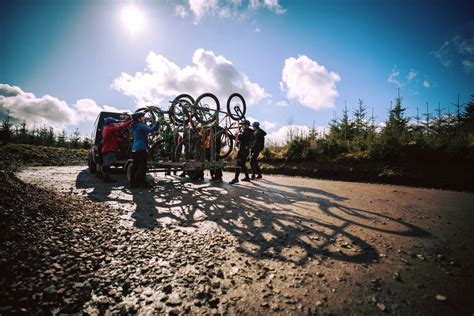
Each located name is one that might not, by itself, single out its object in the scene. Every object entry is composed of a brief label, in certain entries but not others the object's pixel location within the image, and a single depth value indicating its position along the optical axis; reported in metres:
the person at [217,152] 8.73
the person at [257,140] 9.48
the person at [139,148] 6.57
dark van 9.16
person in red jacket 7.73
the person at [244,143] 8.96
